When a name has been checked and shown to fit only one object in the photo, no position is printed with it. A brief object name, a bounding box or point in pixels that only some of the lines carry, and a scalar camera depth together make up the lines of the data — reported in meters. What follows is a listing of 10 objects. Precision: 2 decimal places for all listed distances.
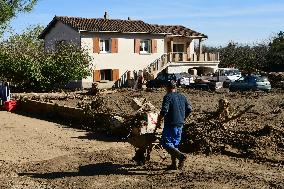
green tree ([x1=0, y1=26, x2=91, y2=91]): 30.36
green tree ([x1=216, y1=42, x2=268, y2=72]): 49.78
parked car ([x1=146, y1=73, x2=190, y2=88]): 34.78
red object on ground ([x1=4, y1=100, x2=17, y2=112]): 21.48
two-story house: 37.59
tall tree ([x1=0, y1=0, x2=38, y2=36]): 35.34
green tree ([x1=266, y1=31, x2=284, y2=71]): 47.44
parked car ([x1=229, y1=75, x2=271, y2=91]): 29.89
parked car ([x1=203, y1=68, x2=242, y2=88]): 35.77
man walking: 9.26
